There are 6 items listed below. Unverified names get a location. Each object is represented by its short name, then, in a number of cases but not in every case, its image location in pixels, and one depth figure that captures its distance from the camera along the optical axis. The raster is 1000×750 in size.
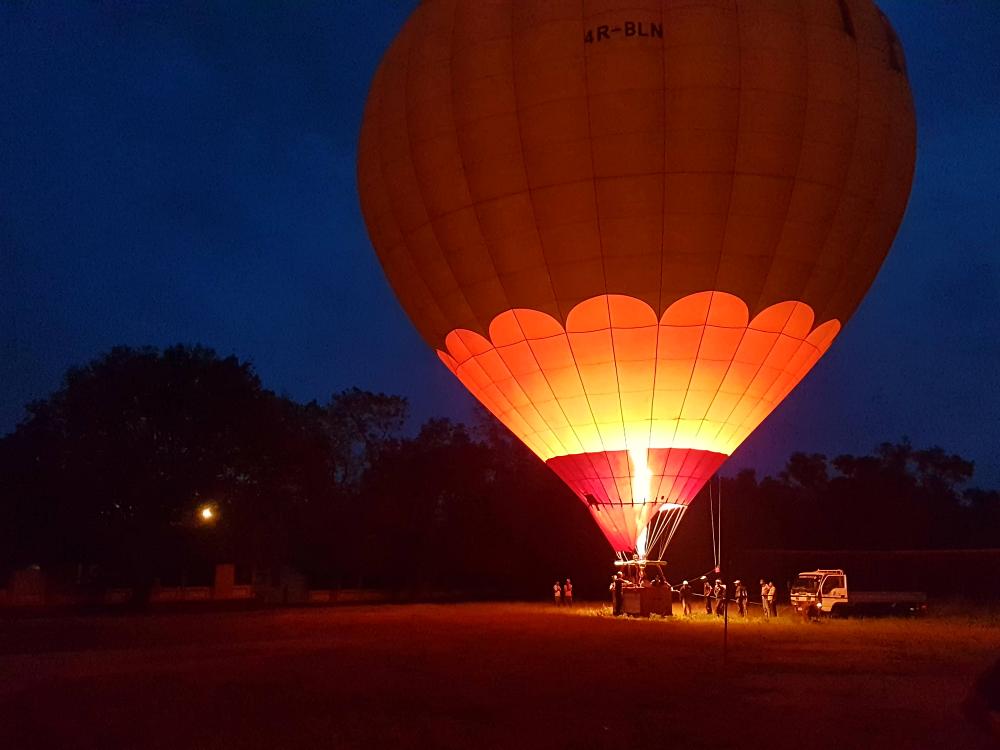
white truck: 22.42
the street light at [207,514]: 30.36
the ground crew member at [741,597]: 22.22
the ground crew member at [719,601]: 22.81
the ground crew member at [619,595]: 21.12
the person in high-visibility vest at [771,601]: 22.23
